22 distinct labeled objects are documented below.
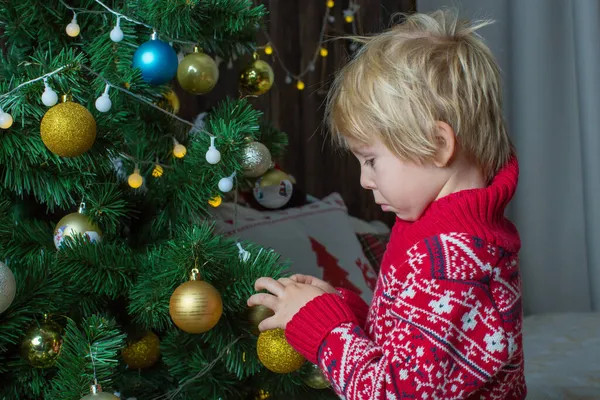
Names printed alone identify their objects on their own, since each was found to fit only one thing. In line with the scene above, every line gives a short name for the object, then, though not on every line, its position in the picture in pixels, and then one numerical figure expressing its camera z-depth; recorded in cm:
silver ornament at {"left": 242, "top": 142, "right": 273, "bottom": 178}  118
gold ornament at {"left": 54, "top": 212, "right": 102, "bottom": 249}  112
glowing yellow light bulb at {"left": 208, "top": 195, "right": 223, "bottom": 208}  119
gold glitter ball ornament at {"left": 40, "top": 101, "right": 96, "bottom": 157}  97
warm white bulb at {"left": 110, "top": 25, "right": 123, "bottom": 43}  112
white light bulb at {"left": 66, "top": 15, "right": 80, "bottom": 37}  115
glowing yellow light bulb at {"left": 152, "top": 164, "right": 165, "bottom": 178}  127
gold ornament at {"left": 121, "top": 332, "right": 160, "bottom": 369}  115
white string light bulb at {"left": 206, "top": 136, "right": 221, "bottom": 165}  109
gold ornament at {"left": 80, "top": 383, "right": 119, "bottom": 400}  86
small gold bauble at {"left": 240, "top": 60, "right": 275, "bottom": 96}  143
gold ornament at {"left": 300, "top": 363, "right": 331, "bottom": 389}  109
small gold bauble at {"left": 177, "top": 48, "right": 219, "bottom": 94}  119
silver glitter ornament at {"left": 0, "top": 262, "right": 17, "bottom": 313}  87
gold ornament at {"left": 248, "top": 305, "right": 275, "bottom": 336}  106
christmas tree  98
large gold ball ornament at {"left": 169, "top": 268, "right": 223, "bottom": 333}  96
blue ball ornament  113
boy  79
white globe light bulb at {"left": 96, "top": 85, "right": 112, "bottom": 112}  103
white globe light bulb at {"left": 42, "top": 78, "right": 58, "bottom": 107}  97
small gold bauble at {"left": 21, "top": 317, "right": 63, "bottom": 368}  98
